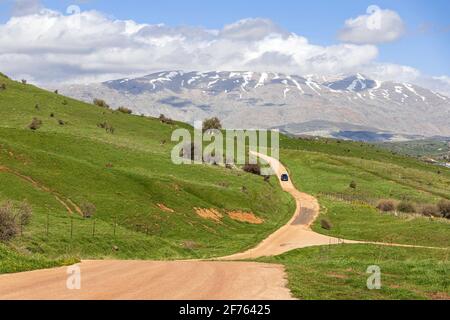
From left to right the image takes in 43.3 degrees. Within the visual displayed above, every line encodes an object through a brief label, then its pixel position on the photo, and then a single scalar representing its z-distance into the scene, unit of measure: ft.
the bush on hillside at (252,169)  389.52
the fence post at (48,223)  148.64
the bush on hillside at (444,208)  315.58
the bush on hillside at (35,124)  345.19
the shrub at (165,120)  537.32
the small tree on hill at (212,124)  537.24
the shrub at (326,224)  256.93
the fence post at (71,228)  146.94
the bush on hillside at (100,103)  529.04
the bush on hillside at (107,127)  407.23
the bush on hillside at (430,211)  317.22
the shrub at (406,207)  322.34
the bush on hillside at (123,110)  533.67
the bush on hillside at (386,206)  325.01
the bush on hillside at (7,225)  119.34
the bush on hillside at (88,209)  188.65
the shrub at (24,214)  142.41
